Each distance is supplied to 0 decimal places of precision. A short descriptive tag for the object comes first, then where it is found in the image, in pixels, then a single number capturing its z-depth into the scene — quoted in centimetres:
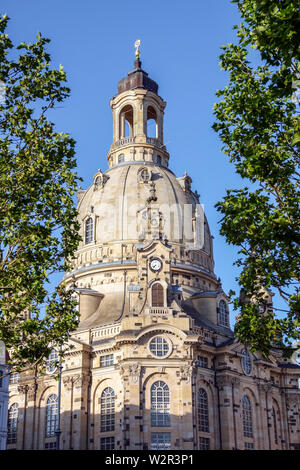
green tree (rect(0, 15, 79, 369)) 2512
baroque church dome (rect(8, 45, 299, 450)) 5753
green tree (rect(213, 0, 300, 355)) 2247
